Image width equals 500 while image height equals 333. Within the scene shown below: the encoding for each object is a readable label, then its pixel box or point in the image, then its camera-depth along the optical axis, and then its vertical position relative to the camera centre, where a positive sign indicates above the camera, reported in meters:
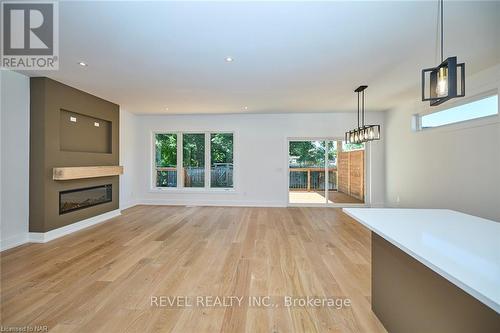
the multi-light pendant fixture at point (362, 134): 3.93 +0.57
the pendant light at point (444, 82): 1.56 +0.58
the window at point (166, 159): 7.41 +0.23
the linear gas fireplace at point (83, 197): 4.39 -0.63
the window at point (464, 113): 3.56 +0.92
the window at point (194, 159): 7.34 +0.23
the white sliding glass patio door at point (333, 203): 6.86 -0.27
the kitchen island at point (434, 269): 1.02 -0.44
